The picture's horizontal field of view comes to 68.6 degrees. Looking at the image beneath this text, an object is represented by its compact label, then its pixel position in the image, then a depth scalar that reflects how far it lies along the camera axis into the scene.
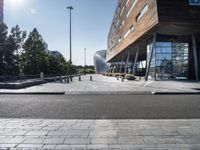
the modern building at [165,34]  16.70
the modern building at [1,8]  61.38
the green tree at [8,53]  22.48
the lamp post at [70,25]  22.90
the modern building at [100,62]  91.23
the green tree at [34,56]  26.53
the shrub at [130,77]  24.66
